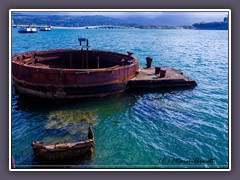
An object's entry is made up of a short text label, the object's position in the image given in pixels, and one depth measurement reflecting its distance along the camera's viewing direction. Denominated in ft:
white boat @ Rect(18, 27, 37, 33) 378.94
